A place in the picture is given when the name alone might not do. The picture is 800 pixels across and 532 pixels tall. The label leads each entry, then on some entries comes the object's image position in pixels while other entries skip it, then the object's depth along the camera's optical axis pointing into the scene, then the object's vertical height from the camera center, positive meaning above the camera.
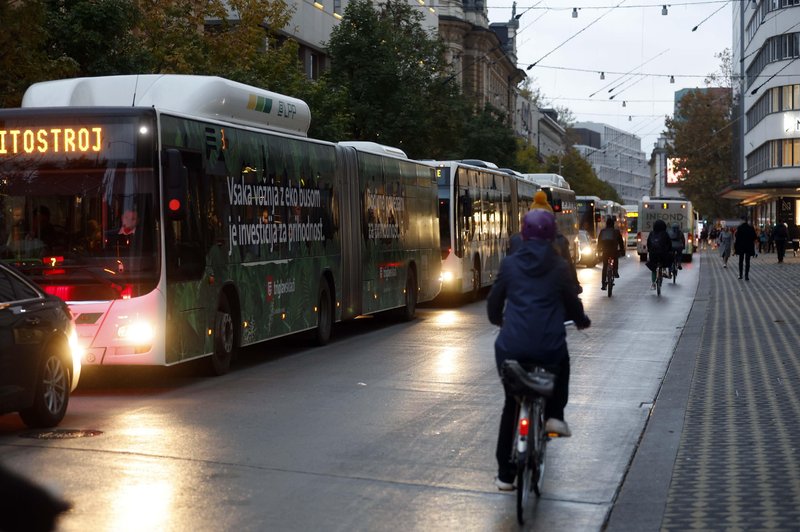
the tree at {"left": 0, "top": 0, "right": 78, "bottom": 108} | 19.47 +2.51
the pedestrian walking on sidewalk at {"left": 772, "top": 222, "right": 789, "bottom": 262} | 56.97 -1.35
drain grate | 10.76 -1.64
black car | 10.57 -1.02
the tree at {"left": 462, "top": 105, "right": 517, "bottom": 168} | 71.75 +3.64
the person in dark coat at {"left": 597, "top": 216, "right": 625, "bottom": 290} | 32.84 -0.79
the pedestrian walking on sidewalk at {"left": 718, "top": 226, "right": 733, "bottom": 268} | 55.91 -1.59
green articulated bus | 13.78 +0.07
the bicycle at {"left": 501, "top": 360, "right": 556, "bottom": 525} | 7.63 -1.10
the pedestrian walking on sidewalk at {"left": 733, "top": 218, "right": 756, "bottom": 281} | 41.97 -1.10
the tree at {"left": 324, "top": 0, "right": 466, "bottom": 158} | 47.44 +4.58
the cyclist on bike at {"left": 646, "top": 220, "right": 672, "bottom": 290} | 33.06 -0.96
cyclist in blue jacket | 7.80 -0.57
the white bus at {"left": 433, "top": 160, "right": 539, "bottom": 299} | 29.83 -0.24
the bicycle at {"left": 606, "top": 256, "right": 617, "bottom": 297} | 32.72 -1.49
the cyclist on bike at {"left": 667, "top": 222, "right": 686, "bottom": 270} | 41.12 -0.96
